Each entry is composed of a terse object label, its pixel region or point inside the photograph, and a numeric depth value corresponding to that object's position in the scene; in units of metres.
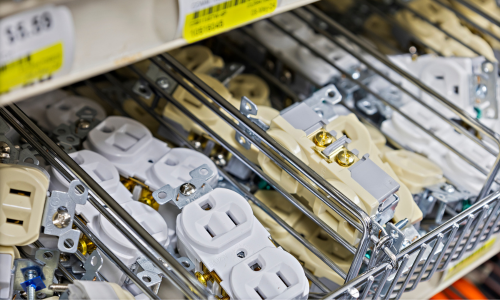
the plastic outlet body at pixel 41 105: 0.54
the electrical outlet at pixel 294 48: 0.60
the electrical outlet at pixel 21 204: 0.44
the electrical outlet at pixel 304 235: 0.50
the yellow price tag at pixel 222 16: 0.41
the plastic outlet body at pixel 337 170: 0.48
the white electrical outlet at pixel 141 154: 0.50
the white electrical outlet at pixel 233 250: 0.45
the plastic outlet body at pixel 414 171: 0.53
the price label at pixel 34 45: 0.37
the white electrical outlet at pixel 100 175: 0.48
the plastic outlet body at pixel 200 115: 0.53
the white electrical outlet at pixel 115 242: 0.47
